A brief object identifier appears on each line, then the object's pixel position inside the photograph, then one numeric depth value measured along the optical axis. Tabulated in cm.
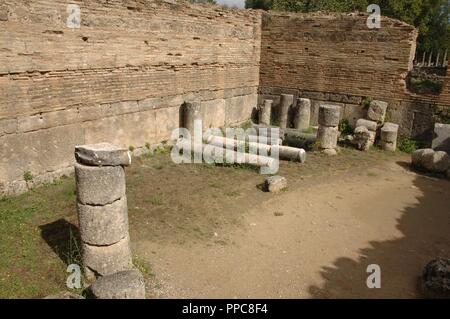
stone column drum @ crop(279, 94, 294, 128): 1502
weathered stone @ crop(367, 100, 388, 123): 1345
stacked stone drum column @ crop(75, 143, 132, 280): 546
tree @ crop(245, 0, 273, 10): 3958
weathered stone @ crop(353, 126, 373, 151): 1270
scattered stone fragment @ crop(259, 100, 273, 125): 1554
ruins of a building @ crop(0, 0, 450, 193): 821
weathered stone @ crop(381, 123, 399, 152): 1270
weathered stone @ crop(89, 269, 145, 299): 493
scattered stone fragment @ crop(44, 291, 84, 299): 493
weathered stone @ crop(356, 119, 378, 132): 1315
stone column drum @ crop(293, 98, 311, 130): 1430
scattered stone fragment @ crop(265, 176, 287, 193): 927
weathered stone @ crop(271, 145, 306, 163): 1131
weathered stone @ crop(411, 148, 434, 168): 1125
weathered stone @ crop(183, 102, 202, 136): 1234
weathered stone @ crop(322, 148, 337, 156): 1224
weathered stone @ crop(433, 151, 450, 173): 1082
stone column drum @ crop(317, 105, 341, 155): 1215
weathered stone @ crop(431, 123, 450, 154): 1205
